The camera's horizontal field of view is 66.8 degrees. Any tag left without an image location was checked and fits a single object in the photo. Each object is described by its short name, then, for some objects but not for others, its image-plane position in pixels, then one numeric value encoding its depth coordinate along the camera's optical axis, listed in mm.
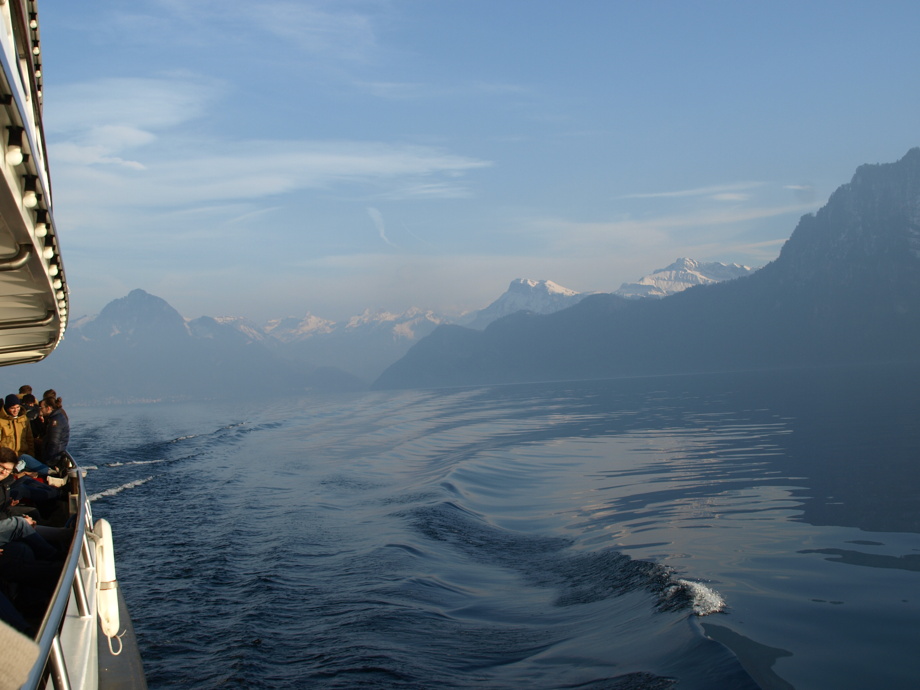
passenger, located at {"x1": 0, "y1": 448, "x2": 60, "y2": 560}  6336
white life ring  6360
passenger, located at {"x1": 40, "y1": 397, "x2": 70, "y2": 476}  13562
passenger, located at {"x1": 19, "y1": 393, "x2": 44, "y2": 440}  14352
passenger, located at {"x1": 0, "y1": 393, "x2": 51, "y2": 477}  12387
